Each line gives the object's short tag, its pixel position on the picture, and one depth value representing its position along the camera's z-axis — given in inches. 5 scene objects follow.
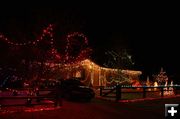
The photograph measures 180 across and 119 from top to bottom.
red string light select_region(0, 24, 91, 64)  326.7
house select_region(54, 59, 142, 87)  604.8
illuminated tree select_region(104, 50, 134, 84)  686.9
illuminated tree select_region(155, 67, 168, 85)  861.1
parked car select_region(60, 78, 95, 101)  390.6
